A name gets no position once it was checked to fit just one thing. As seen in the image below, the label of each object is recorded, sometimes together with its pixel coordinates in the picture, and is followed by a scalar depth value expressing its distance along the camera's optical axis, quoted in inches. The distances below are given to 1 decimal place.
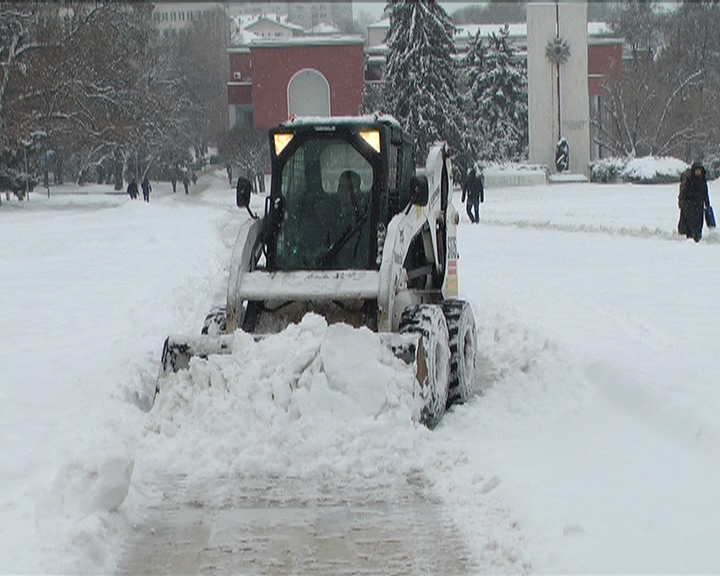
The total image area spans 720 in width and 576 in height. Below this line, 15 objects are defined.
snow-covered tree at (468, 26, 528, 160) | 2915.8
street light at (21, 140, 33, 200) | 2038.9
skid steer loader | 342.6
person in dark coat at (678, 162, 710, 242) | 898.1
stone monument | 2741.1
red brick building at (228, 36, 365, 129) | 3238.2
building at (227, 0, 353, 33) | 7523.6
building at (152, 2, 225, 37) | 5226.4
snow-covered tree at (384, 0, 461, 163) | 2508.6
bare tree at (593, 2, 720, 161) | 2773.1
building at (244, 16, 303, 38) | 5541.3
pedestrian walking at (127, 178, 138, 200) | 2463.1
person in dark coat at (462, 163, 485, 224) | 1309.1
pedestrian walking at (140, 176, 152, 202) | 2529.5
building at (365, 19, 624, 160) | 3245.6
